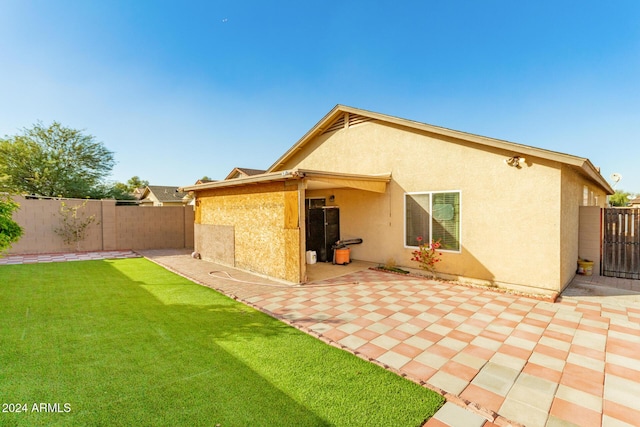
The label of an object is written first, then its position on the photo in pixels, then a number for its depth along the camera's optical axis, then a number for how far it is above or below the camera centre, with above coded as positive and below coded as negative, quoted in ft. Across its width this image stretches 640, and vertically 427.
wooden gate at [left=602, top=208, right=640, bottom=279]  29.09 -3.50
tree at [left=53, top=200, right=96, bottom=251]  45.70 -1.69
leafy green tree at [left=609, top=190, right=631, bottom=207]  145.20 +5.51
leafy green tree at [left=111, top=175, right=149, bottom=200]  185.88 +21.58
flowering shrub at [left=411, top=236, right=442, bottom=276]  28.12 -4.49
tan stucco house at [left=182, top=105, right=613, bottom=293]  23.20 +0.76
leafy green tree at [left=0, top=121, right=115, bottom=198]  75.56 +14.81
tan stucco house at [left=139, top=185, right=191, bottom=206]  114.32 +7.48
